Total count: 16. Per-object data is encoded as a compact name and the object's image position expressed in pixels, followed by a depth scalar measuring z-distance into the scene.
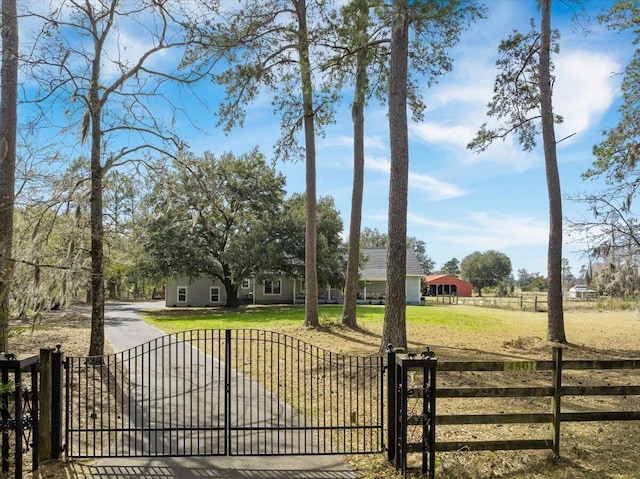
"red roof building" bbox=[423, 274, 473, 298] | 62.19
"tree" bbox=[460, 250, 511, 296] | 85.38
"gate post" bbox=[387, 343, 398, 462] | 5.04
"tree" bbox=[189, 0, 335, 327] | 13.63
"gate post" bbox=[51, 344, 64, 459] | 5.05
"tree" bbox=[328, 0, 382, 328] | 11.87
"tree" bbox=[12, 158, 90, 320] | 8.11
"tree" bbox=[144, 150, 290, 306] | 28.62
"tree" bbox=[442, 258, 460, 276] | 115.38
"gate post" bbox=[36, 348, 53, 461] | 4.98
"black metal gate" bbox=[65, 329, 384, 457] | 5.48
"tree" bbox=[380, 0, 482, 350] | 10.98
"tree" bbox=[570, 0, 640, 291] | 12.73
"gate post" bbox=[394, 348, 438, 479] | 4.67
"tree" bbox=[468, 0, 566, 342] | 13.85
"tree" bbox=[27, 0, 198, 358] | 9.84
